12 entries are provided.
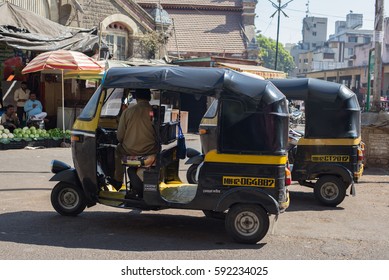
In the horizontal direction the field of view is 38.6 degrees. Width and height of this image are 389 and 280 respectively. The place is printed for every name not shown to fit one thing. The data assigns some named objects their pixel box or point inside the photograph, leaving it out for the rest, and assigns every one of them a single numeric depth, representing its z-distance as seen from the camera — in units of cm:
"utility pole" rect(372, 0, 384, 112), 1557
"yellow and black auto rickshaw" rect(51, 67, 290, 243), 675
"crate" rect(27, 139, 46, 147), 1588
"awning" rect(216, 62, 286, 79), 2277
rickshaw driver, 730
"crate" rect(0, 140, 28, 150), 1537
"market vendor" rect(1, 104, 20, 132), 1701
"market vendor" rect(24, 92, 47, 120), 1755
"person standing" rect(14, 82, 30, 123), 1855
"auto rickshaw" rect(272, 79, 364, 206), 974
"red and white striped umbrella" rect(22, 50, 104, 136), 1573
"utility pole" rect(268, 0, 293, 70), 4459
